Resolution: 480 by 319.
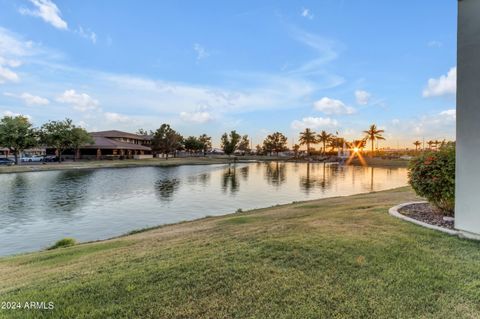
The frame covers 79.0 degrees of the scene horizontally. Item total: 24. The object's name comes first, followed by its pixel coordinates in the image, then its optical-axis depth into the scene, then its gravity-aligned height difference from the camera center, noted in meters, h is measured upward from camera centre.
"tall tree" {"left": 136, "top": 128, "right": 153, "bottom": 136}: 102.49 +8.38
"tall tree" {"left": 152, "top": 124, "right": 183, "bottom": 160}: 73.94 +4.19
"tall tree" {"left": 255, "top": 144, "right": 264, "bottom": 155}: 110.51 +2.14
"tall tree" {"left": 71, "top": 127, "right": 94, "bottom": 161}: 51.97 +3.30
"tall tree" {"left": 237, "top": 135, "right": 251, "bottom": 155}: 105.44 +4.15
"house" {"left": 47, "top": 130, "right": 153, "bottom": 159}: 60.88 +1.57
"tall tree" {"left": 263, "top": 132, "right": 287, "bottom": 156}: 101.25 +4.69
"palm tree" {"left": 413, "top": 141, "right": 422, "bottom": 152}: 117.29 +4.67
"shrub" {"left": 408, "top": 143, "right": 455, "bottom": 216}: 5.93 -0.46
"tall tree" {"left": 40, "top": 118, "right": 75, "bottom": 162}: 49.91 +3.68
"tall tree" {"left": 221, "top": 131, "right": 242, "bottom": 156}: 88.56 +4.11
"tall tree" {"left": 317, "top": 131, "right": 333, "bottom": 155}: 97.31 +6.17
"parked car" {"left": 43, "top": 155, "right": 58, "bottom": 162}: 54.37 -0.66
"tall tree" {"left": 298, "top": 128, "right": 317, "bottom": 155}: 94.69 +5.74
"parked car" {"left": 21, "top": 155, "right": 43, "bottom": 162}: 52.51 -0.65
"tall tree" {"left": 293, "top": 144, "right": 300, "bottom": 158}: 104.93 +2.40
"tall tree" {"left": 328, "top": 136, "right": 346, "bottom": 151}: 103.82 +4.55
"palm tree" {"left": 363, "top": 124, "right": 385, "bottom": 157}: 81.44 +6.10
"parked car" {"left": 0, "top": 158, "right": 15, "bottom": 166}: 43.92 -1.00
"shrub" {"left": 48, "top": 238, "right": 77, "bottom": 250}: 9.23 -2.85
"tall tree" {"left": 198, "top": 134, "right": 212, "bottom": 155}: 91.49 +4.67
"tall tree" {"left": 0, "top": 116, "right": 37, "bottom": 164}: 42.06 +3.20
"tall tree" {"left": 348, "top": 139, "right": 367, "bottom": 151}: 91.57 +3.62
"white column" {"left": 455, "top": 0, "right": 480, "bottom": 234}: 4.76 +0.61
